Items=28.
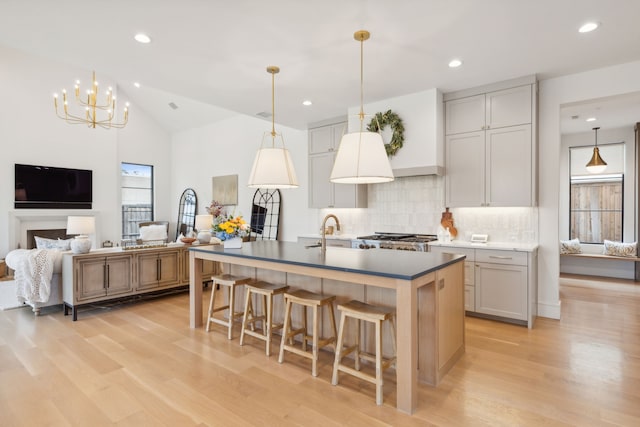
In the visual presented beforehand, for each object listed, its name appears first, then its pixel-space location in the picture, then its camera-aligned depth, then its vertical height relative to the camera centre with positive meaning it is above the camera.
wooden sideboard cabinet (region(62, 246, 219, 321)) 4.25 -0.79
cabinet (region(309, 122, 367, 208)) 5.48 +0.61
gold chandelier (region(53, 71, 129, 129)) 7.29 +2.16
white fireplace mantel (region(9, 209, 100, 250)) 6.65 -0.12
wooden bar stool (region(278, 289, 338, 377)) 2.76 -0.96
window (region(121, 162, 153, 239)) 8.66 +0.46
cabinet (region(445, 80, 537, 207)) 4.04 +0.82
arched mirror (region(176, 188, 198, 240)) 8.77 +0.09
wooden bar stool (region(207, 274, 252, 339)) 3.54 -0.83
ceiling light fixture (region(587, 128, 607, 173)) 6.29 +0.90
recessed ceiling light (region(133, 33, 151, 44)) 3.02 +1.55
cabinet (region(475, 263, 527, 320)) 3.80 -0.86
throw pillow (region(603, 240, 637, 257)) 6.26 -0.64
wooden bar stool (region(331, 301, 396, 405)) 2.39 -0.94
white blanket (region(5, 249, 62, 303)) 4.21 -0.73
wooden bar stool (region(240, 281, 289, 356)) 3.16 -0.96
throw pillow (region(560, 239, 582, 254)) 6.88 -0.66
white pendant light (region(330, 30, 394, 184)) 2.63 +0.42
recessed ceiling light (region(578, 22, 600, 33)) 2.92 +1.59
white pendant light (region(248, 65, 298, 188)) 3.17 +0.41
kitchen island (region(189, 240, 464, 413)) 2.28 -0.57
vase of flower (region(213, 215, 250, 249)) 3.67 -0.18
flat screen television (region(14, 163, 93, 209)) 6.81 +0.56
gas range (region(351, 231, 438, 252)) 4.40 -0.36
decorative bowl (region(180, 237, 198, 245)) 5.39 -0.40
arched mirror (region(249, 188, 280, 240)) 7.03 -0.02
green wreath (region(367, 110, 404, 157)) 4.65 +1.19
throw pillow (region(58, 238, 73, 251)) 4.80 -0.43
